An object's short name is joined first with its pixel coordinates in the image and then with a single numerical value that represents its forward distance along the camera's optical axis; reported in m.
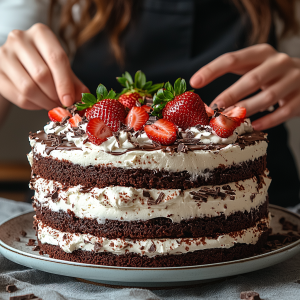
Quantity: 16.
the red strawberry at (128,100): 0.82
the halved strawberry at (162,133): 0.72
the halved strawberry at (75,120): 0.78
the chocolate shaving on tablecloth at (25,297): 0.67
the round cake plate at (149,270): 0.68
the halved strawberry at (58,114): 0.81
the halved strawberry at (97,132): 0.71
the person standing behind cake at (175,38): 1.07
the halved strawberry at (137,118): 0.74
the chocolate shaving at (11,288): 0.69
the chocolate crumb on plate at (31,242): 0.80
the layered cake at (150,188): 0.72
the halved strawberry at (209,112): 0.81
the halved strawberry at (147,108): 0.80
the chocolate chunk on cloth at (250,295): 0.67
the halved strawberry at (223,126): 0.73
